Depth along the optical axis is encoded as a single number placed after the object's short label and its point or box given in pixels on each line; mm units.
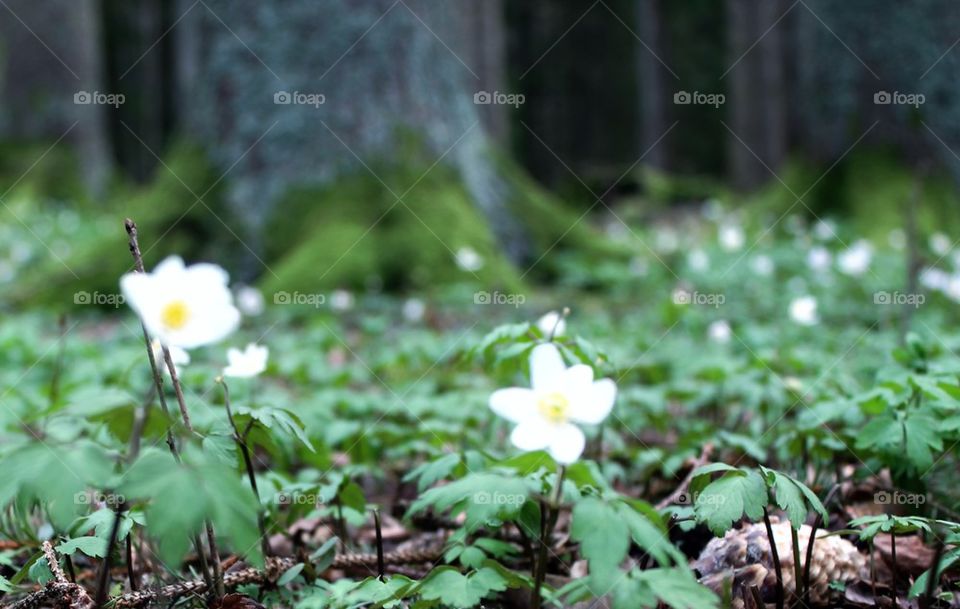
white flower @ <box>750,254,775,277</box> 4219
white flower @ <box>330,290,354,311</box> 3599
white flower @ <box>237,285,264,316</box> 3412
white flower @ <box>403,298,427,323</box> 3622
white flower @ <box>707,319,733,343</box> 2873
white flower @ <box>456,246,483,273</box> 3705
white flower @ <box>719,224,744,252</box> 4458
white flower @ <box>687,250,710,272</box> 4902
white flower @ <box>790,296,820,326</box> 1294
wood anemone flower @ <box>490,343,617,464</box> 659
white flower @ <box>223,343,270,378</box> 742
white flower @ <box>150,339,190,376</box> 689
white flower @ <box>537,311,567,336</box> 822
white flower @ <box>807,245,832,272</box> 3804
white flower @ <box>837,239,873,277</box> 3531
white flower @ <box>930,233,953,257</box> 3949
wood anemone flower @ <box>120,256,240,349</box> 631
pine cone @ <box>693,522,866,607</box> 735
